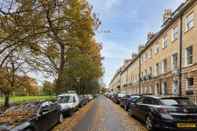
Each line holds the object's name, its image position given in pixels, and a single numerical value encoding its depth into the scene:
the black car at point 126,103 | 10.36
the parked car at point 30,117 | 3.64
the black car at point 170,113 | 4.70
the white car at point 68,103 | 7.94
